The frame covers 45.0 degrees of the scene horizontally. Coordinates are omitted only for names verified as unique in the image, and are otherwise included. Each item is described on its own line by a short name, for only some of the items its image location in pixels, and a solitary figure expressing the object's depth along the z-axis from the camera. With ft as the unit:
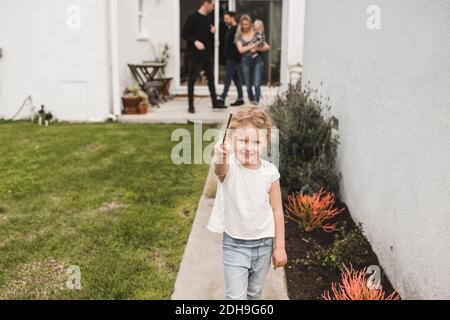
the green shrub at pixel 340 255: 11.94
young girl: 8.43
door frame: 43.73
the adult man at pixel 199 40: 31.89
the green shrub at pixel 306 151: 16.19
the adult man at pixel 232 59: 34.81
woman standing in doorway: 33.88
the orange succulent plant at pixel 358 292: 9.45
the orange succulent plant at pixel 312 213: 14.20
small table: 36.40
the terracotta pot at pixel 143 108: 33.71
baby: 33.88
